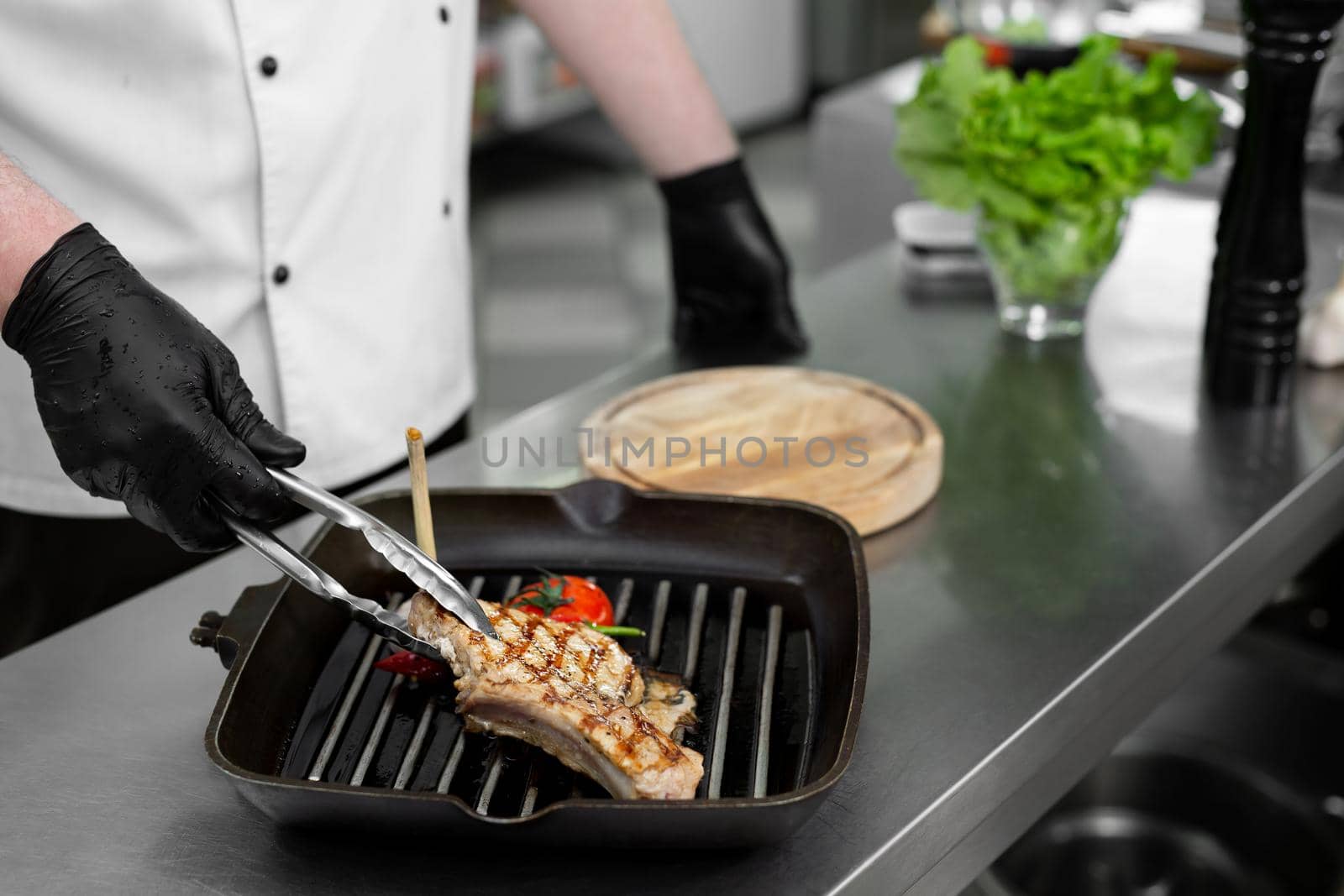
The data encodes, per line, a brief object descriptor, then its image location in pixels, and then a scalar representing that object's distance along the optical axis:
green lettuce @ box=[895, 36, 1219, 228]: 1.56
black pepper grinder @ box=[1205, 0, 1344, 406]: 1.43
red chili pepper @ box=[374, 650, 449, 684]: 1.08
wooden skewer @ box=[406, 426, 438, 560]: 1.03
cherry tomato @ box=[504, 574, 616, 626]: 1.13
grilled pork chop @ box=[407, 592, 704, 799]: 0.91
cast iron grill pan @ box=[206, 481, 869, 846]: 0.88
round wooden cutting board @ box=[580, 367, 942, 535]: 1.37
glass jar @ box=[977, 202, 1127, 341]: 1.62
